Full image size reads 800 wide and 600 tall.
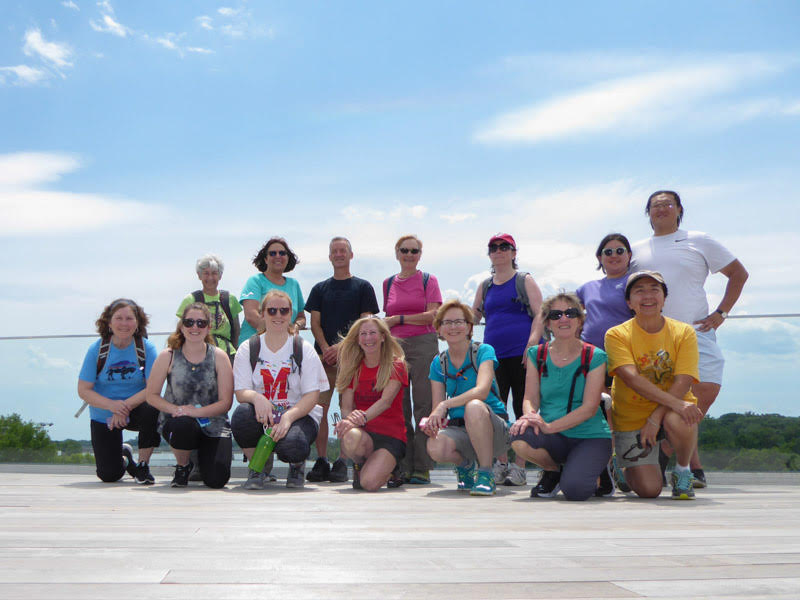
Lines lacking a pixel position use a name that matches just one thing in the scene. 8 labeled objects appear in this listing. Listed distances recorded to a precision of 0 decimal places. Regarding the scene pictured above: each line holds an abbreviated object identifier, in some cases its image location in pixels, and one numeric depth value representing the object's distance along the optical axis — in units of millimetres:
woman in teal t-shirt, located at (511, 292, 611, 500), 4156
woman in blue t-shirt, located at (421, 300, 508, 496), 4398
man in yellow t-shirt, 4180
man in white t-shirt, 5039
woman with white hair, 5535
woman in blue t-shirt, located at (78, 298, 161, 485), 5168
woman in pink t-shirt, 5441
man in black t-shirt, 5587
